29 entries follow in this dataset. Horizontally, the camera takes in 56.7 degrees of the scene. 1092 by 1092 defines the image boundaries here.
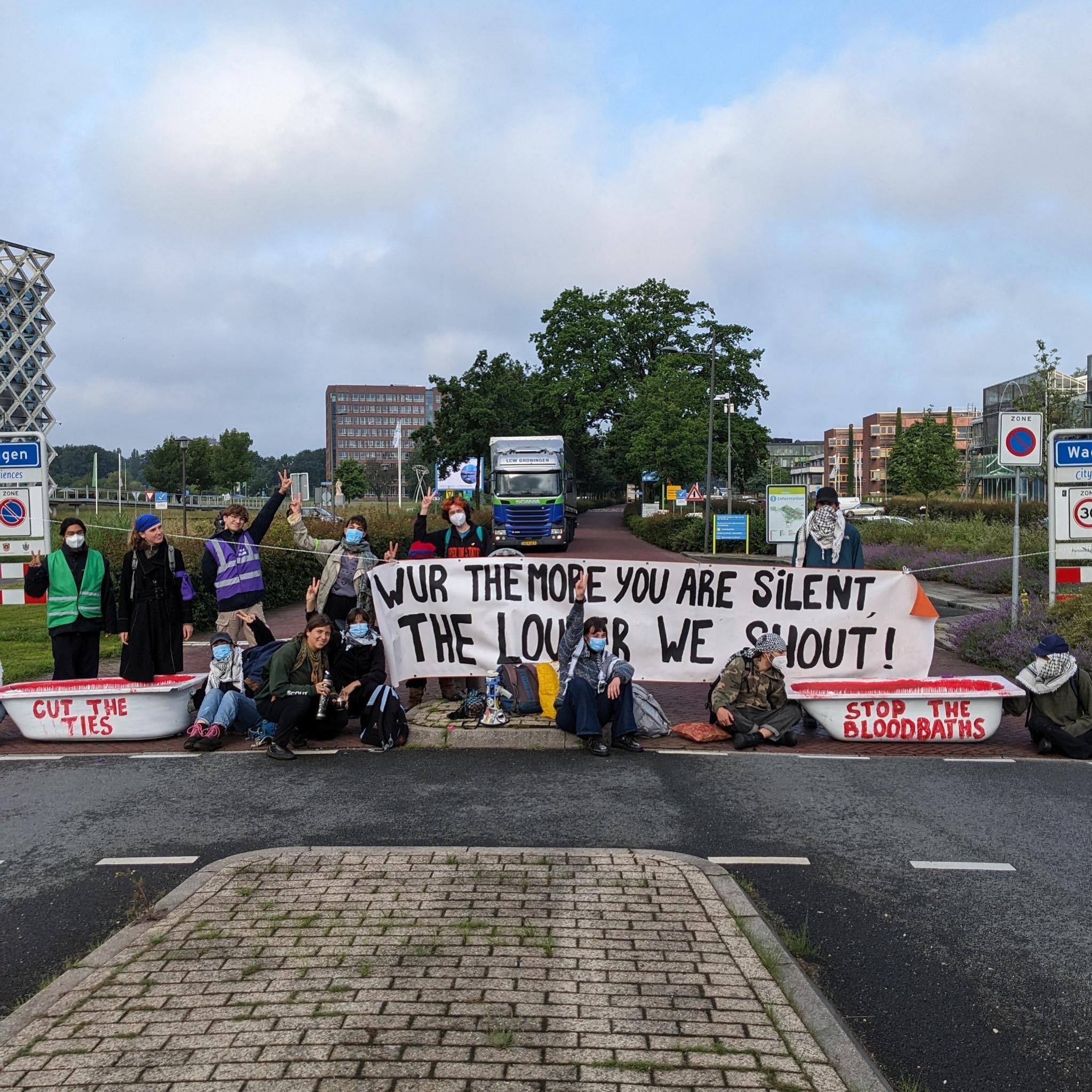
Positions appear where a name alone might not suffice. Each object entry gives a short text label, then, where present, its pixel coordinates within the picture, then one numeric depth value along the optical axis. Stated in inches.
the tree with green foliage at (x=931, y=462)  2792.8
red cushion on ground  334.3
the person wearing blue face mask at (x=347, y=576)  376.2
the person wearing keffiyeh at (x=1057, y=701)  313.0
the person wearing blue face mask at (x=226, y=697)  335.3
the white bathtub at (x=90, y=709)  336.5
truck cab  1387.8
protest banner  367.6
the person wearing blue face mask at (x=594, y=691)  323.6
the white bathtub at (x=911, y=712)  331.0
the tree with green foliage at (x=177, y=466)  3198.8
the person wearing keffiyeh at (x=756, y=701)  331.3
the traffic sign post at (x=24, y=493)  431.8
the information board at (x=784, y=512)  1227.9
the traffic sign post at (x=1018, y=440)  521.0
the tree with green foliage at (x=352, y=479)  4207.7
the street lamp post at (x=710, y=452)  1497.3
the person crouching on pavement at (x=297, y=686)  318.7
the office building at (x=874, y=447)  5925.2
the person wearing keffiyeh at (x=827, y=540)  393.4
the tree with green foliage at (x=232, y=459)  3408.0
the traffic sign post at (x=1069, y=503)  474.3
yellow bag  358.0
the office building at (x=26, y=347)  3690.9
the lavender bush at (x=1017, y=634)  446.0
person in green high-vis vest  352.2
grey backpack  343.0
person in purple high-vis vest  372.8
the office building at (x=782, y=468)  5083.7
